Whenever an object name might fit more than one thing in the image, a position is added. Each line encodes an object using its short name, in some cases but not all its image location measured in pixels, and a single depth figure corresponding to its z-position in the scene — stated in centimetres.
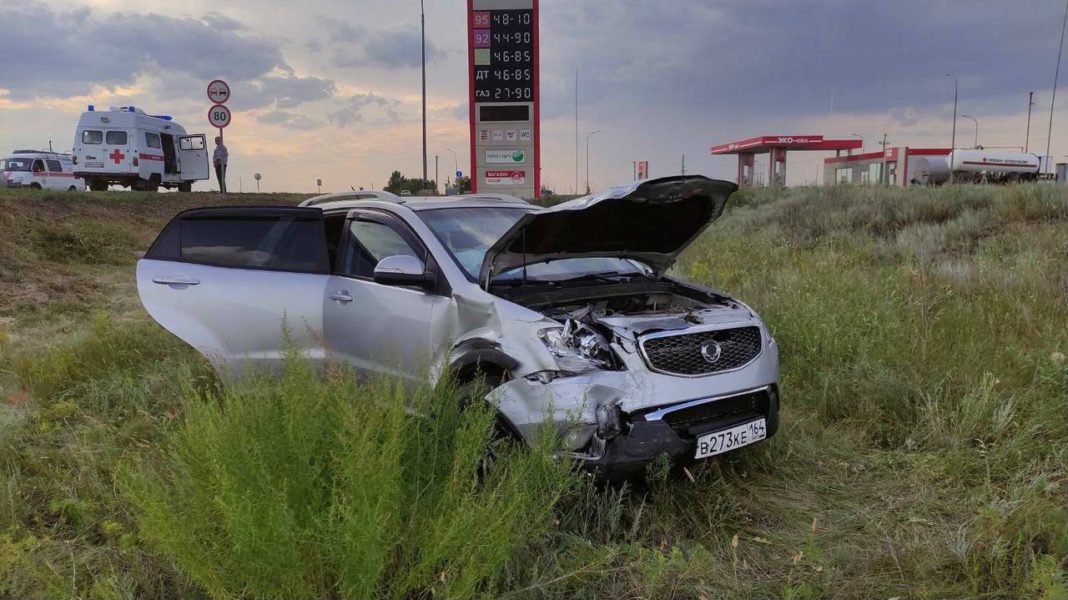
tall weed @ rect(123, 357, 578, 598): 222
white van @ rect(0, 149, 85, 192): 2673
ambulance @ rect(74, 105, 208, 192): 2442
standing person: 1735
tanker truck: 3425
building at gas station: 3550
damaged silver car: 323
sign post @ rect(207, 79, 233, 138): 1464
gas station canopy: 4584
